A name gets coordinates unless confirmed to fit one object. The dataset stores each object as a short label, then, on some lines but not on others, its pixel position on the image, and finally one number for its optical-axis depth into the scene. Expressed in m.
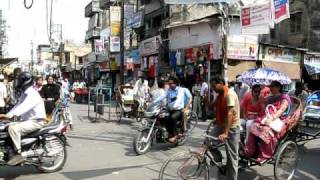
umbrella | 9.46
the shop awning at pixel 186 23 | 21.17
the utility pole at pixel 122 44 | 20.54
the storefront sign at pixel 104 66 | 36.06
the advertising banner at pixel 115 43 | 30.64
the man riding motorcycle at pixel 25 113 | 6.38
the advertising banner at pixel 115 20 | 38.82
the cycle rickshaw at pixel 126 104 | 14.72
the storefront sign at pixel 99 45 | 34.27
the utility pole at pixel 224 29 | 12.06
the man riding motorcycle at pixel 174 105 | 8.92
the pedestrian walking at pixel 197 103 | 16.79
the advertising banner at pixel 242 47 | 19.42
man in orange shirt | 5.67
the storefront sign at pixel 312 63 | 21.57
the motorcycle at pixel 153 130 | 8.44
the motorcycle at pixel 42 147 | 6.44
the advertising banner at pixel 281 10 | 11.29
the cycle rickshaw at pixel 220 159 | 5.51
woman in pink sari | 6.16
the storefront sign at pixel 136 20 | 30.99
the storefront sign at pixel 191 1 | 8.91
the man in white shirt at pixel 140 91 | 14.74
